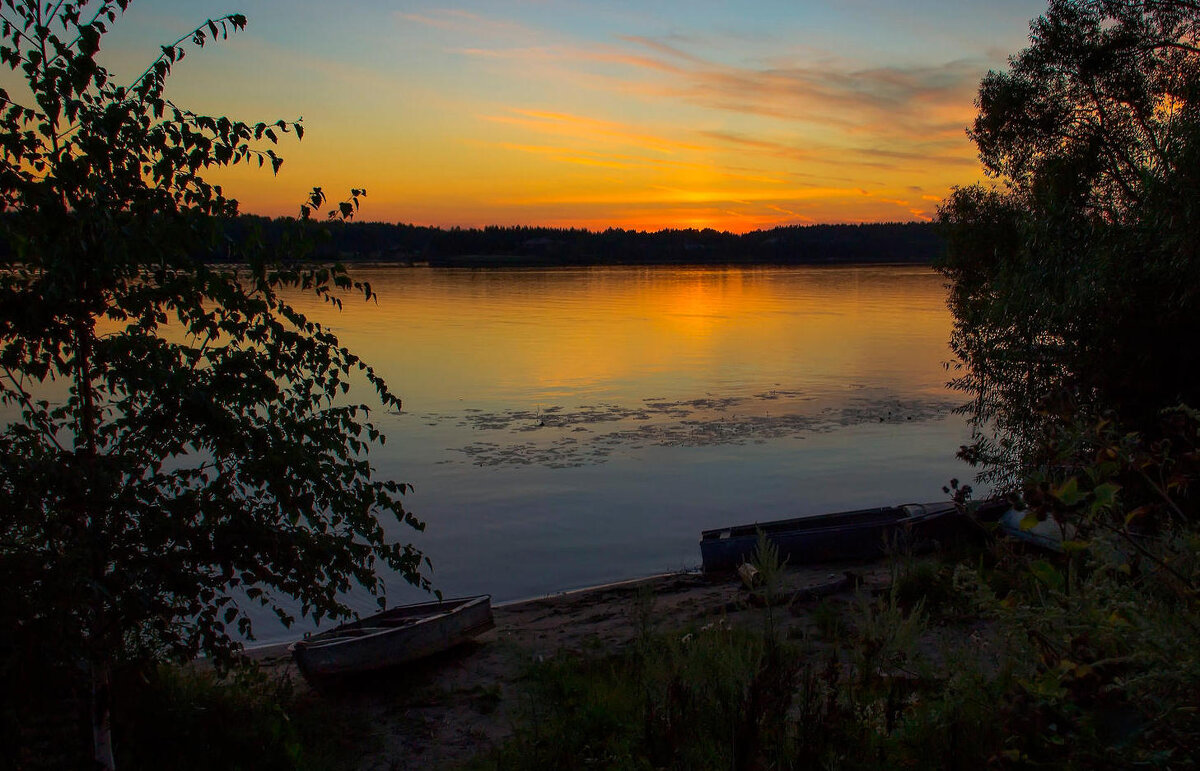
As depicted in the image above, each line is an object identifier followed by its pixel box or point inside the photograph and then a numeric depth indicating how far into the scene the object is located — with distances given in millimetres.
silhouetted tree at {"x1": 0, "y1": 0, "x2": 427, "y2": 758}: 4691
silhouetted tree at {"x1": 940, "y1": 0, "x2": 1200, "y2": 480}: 12805
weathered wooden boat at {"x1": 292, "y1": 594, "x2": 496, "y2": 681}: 9180
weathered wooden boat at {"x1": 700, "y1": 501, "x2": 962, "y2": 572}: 14117
